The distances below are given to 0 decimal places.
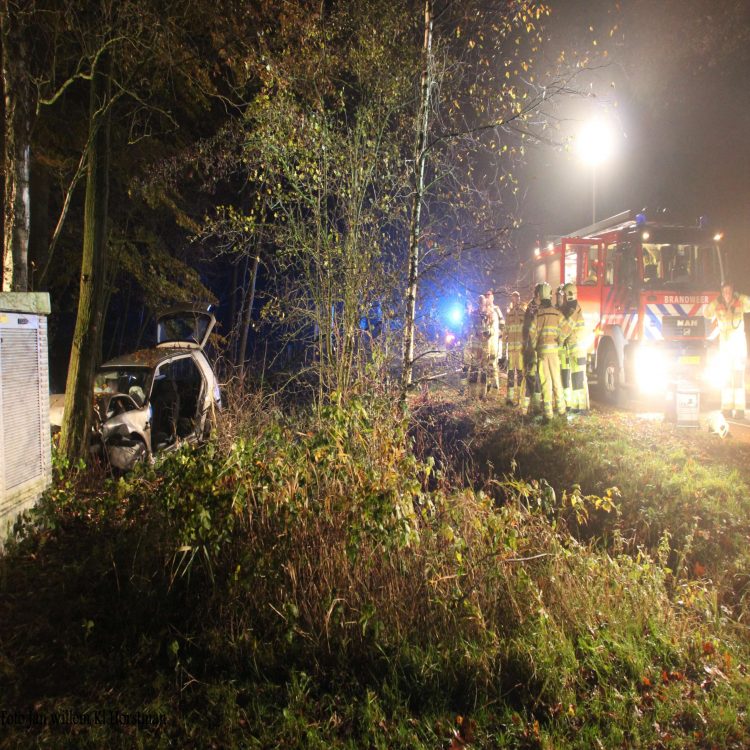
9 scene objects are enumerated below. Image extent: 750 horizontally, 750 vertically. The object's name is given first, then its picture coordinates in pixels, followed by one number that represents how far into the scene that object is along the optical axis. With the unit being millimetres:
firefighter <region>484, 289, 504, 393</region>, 12148
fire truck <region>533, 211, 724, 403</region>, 10656
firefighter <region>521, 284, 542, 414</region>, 9648
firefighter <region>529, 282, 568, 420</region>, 9273
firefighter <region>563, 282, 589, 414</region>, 9531
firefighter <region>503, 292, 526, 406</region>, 11422
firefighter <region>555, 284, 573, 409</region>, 9578
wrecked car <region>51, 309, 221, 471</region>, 6512
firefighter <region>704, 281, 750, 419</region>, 9445
